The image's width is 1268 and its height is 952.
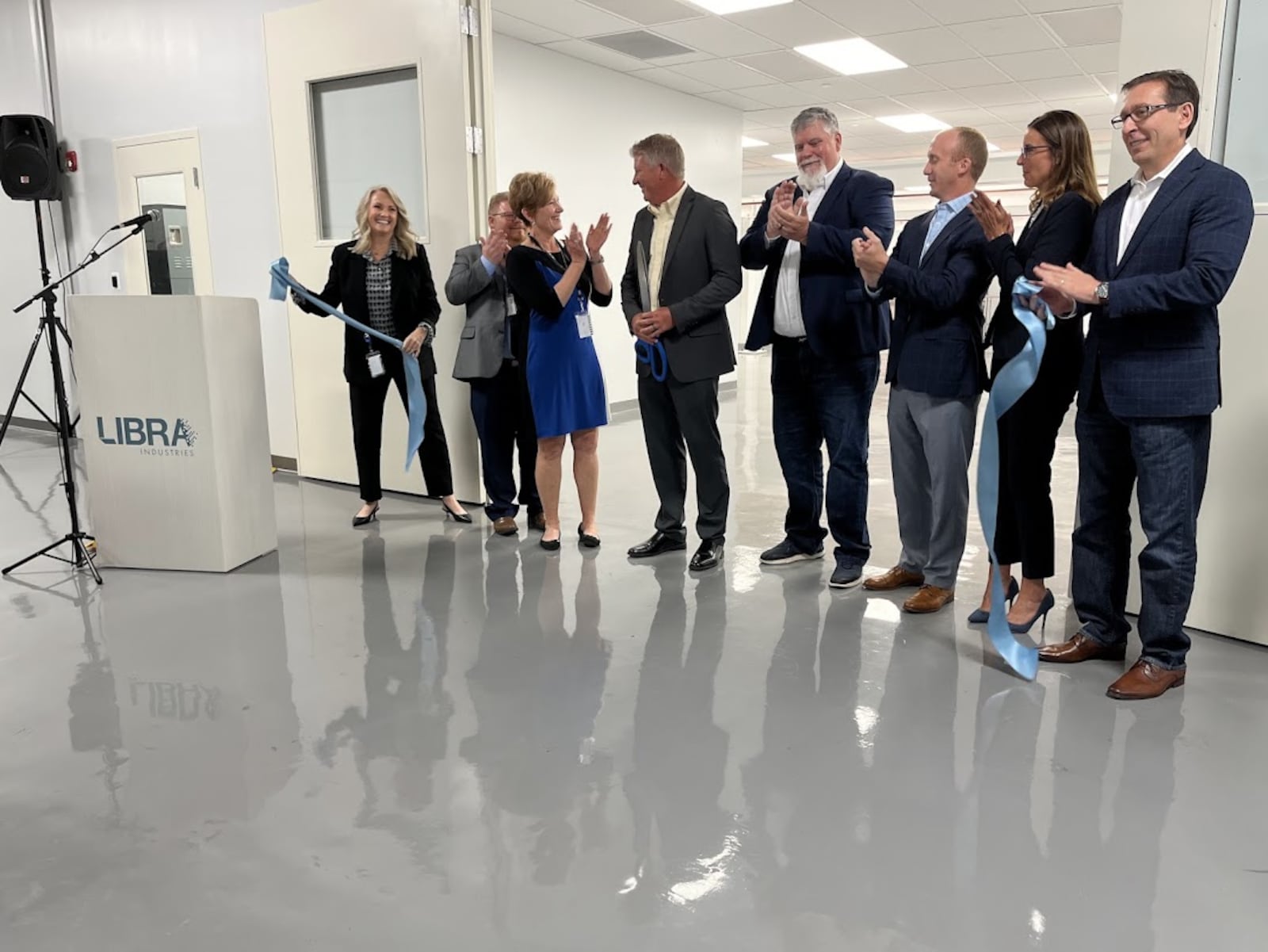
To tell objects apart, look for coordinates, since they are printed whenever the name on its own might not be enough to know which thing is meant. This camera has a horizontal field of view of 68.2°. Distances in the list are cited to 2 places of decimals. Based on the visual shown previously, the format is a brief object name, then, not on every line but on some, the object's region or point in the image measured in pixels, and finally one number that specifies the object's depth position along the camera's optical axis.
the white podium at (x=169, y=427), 3.62
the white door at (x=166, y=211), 5.77
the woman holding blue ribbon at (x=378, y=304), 4.31
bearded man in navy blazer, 3.36
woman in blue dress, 3.68
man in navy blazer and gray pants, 3.00
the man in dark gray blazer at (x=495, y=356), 4.15
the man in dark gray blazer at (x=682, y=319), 3.59
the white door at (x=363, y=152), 4.53
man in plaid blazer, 2.38
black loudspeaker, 5.89
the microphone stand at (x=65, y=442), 3.66
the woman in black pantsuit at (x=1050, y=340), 2.74
